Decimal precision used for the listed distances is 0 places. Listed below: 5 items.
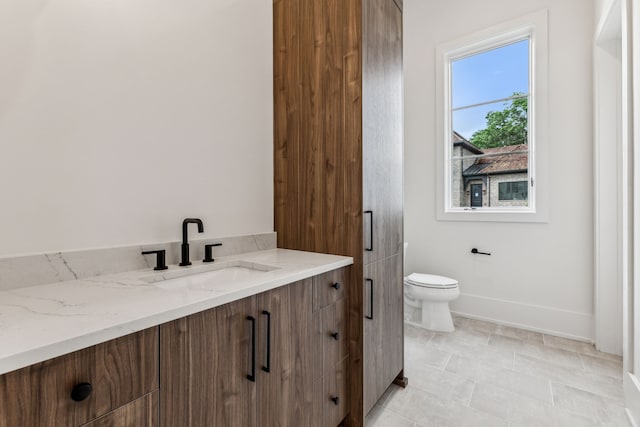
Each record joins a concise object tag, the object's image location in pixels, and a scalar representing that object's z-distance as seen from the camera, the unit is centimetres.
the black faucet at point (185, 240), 130
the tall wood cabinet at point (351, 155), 147
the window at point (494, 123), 260
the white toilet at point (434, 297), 254
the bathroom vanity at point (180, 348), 59
